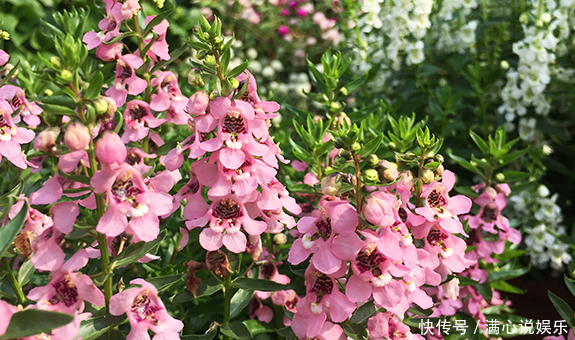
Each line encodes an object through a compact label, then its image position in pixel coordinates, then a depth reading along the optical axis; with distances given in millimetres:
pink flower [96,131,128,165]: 236
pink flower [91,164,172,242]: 239
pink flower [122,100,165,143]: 300
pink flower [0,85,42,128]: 315
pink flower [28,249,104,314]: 242
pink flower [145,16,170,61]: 305
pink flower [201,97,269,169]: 265
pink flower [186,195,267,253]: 275
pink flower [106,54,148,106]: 299
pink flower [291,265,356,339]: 260
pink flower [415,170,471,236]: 274
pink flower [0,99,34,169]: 286
